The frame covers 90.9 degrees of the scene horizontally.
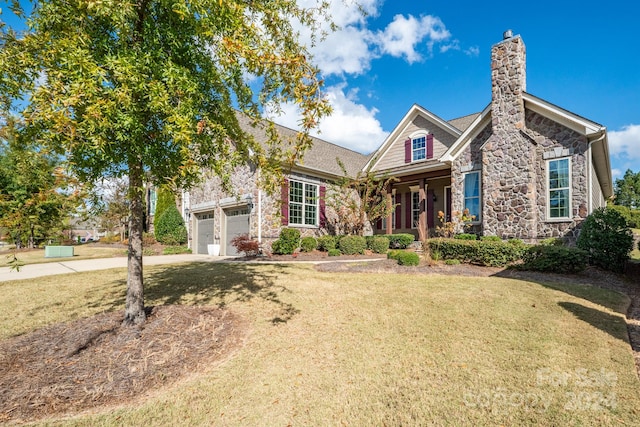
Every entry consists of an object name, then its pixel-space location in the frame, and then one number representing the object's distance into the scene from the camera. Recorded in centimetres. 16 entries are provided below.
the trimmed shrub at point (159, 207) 2024
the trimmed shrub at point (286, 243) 1374
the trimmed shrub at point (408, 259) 977
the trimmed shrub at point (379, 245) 1458
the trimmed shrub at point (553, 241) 1039
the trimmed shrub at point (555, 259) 812
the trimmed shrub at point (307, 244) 1447
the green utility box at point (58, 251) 1559
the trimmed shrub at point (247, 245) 1278
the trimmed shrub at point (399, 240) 1510
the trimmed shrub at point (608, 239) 848
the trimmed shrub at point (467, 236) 1232
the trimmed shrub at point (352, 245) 1399
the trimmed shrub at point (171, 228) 1930
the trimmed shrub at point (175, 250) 1700
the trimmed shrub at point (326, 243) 1458
